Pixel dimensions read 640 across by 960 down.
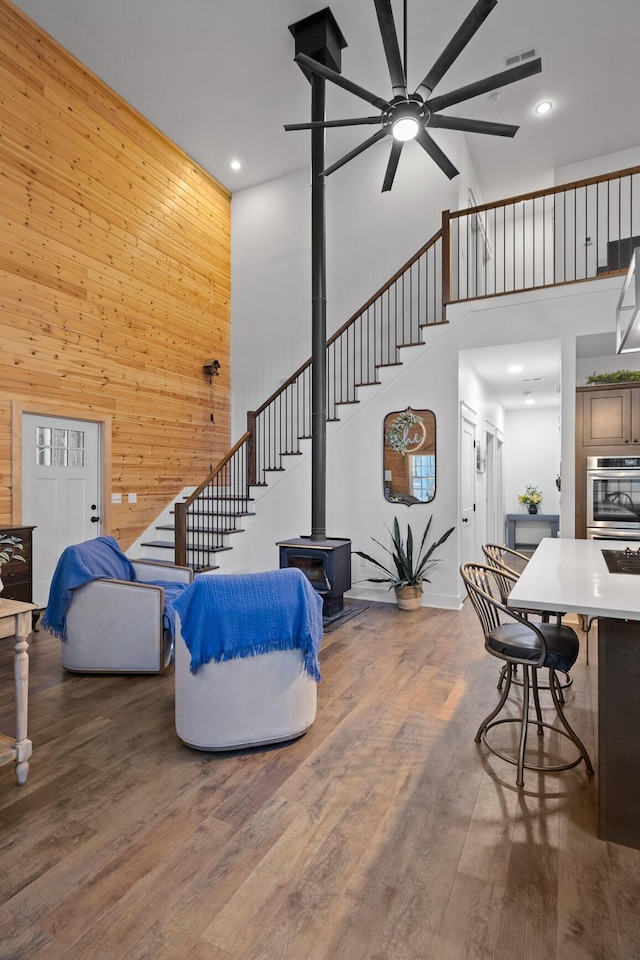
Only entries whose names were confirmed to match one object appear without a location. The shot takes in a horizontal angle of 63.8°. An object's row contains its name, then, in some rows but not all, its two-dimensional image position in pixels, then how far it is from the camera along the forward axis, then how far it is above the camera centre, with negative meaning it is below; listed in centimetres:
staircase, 623 +189
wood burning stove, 483 -83
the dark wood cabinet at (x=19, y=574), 423 -80
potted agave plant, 523 -93
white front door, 507 -8
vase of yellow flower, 910 -38
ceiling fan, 307 +255
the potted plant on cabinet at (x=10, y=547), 418 -57
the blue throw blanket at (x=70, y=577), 335 -66
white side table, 218 -89
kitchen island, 186 -84
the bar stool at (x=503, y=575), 301 -60
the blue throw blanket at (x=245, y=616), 240 -66
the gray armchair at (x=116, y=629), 334 -100
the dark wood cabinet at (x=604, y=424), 489 +51
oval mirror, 554 +23
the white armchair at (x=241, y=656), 242 -86
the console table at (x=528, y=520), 885 -77
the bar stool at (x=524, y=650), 229 -79
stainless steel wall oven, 489 -20
